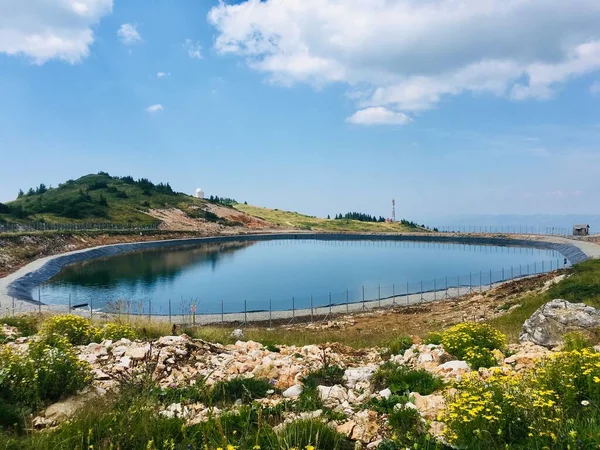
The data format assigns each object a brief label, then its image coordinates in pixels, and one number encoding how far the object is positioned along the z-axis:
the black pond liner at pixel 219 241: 48.28
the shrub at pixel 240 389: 7.48
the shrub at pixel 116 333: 12.15
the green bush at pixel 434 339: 11.83
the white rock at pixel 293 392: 7.53
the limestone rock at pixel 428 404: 6.19
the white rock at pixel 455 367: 8.35
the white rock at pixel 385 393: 7.25
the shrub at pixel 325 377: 8.39
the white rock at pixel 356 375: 8.55
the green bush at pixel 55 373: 7.16
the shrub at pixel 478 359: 8.63
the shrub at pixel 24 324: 13.33
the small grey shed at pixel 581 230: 99.00
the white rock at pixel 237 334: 16.25
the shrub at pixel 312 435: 5.02
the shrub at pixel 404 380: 7.52
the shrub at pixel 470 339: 9.69
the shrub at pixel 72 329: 11.48
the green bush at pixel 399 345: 11.55
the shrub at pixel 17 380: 6.86
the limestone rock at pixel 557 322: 11.55
